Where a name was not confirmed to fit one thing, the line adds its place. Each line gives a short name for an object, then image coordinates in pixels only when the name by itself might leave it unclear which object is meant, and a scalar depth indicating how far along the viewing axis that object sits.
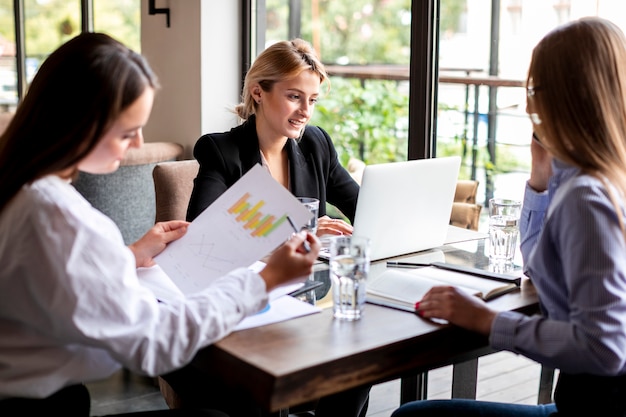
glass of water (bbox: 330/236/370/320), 1.49
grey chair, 3.26
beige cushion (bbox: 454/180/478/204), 2.78
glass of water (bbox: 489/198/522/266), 1.93
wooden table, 1.24
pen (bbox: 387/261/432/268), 1.89
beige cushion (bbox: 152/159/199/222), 2.73
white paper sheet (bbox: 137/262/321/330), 1.47
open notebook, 1.60
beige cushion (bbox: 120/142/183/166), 3.31
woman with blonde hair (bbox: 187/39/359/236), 2.40
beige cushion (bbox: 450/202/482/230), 2.73
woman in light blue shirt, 1.28
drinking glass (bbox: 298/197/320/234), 1.91
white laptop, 1.85
